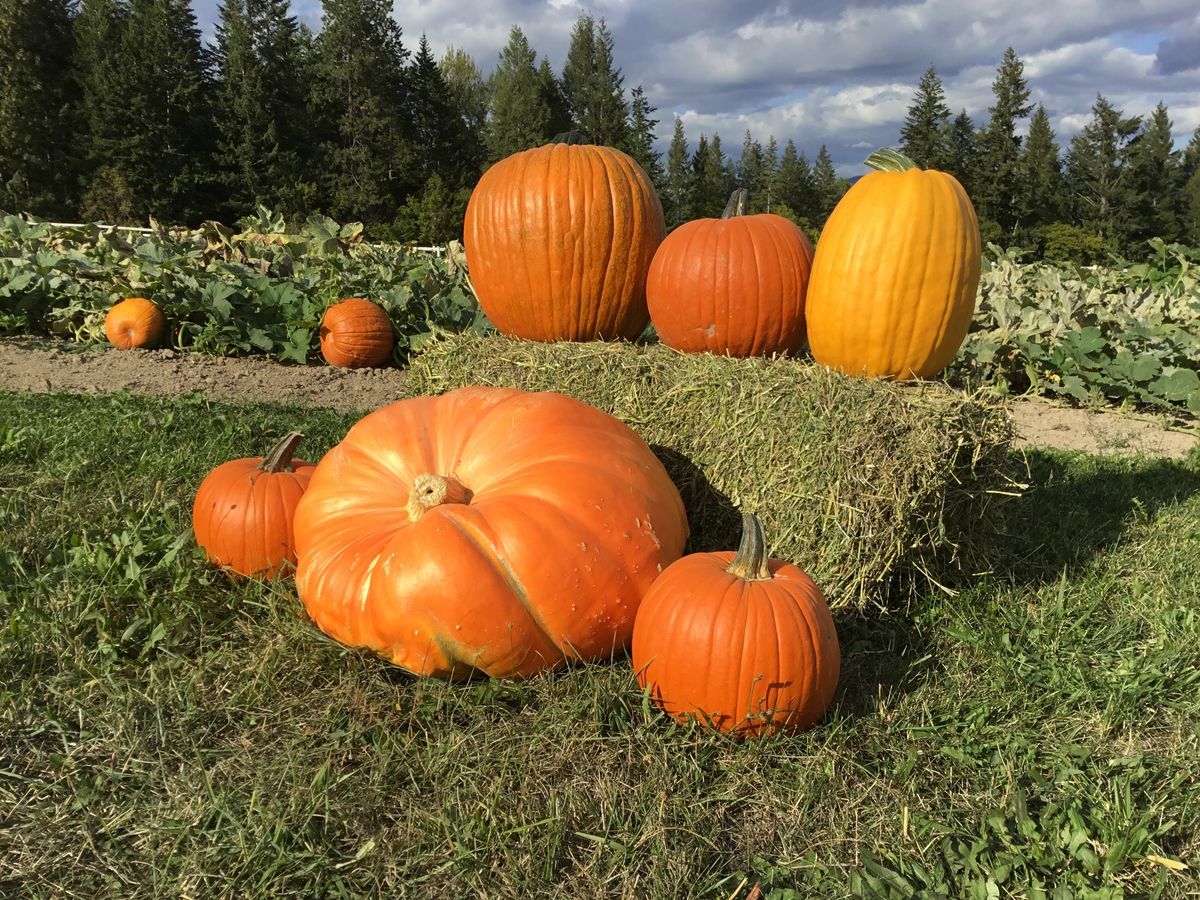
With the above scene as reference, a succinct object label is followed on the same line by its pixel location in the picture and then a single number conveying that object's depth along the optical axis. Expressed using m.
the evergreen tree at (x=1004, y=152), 40.22
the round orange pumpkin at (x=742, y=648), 2.29
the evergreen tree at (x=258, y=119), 39.38
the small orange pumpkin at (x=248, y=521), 3.11
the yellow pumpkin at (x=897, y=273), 3.00
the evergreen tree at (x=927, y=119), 47.00
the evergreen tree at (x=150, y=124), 37.56
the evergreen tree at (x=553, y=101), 57.72
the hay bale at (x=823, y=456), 2.89
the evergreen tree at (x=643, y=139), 49.81
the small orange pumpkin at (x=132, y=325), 7.47
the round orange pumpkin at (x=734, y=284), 3.32
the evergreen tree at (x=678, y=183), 48.75
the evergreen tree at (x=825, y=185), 53.06
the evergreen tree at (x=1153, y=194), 40.84
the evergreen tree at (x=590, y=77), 64.75
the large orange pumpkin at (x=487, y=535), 2.45
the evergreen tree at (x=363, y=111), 43.56
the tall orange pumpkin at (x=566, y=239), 3.68
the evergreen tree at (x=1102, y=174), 42.12
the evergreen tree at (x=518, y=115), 54.06
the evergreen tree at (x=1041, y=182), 41.72
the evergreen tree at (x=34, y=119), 36.91
